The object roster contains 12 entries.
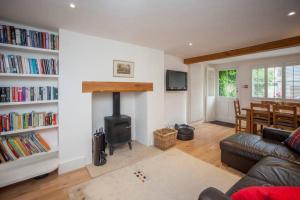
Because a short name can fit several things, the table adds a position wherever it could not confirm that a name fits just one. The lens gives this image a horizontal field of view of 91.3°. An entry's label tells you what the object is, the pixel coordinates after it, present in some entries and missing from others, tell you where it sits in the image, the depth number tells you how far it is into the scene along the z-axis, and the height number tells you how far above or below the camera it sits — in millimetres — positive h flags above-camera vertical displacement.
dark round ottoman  3709 -953
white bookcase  1952 -226
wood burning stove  2852 -614
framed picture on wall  2843 +561
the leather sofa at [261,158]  1363 -768
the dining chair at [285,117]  2834 -426
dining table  3579 -600
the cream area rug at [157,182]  1818 -1204
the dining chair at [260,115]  3204 -451
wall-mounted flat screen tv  3996 +454
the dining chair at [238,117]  3952 -558
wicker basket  3151 -924
